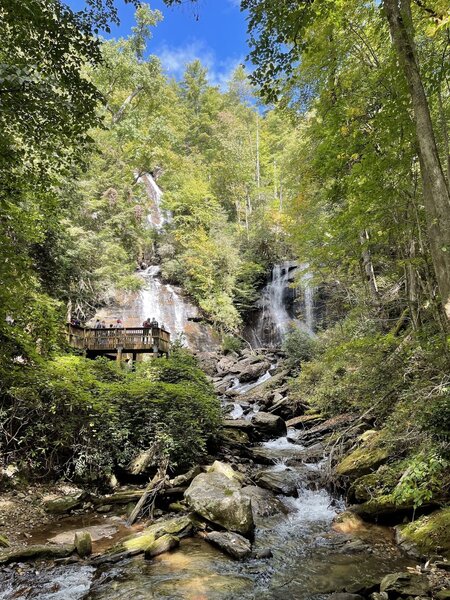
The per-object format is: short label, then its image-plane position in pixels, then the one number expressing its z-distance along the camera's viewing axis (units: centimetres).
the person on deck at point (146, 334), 1719
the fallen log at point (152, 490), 630
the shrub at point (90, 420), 696
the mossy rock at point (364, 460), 675
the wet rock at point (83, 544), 500
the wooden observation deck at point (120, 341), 1688
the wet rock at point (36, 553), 470
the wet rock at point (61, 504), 638
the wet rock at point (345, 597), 394
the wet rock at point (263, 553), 519
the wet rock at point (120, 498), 689
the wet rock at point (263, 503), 673
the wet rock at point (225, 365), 2098
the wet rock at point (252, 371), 1936
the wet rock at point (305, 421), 1220
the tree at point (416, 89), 444
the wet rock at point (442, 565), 430
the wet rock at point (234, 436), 1060
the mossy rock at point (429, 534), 469
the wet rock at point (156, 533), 512
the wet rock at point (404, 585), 389
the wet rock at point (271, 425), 1195
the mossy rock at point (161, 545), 503
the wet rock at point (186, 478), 735
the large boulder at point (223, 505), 567
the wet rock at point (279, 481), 758
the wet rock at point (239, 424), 1161
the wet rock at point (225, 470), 760
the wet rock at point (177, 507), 655
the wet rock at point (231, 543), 513
